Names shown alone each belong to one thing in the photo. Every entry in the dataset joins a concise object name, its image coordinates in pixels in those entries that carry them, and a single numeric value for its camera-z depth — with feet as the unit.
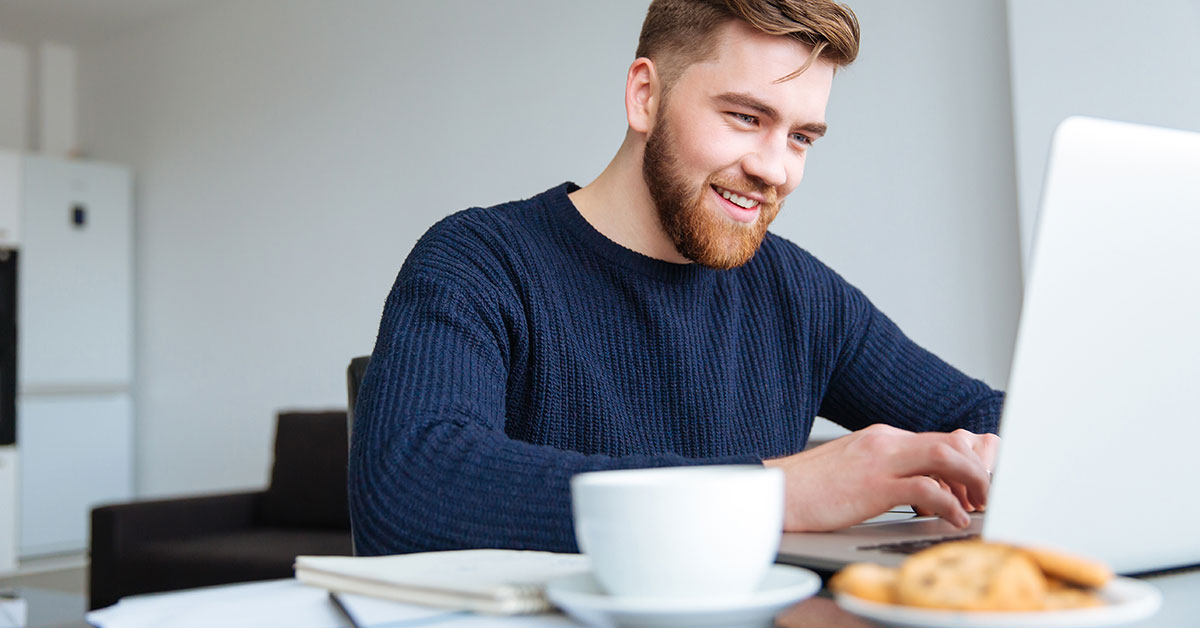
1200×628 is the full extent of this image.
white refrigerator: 17.43
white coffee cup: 1.51
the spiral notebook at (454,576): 1.84
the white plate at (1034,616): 1.30
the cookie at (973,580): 1.34
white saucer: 1.48
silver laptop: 1.64
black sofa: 10.70
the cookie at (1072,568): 1.41
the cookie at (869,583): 1.42
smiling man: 3.72
